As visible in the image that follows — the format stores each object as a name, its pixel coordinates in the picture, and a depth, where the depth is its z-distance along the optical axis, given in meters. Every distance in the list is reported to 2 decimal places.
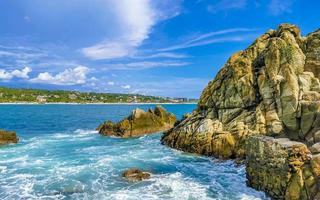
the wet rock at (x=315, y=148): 16.51
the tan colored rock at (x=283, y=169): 15.57
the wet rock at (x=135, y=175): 21.67
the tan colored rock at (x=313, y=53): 28.45
